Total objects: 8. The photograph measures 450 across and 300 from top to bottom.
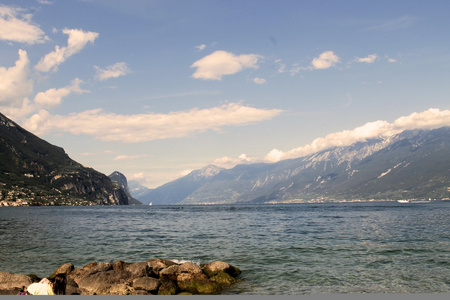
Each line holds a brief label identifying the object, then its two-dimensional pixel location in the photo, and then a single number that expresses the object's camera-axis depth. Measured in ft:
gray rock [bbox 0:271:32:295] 73.97
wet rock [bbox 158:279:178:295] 75.66
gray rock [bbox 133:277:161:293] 76.64
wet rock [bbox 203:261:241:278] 89.71
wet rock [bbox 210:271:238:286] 85.20
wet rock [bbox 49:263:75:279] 91.97
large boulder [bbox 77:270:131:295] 75.71
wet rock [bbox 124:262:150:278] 84.69
